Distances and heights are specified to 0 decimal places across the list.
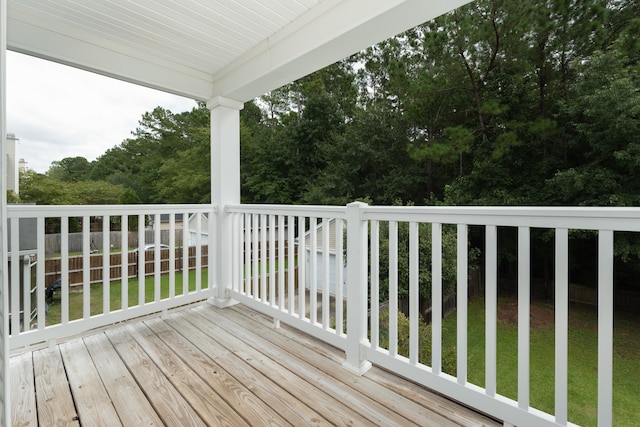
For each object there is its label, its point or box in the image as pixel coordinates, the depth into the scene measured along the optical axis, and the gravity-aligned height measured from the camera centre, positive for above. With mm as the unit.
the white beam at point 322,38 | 1677 +1150
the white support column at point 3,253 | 822 -118
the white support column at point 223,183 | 2943 +294
